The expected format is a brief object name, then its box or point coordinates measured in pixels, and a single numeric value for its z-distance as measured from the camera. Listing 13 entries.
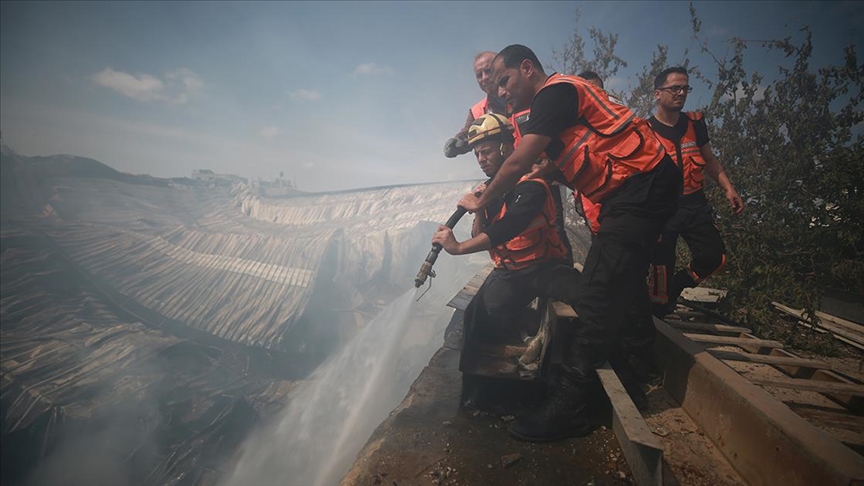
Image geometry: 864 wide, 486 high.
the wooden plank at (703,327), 3.37
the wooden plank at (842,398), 2.12
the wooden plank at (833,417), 1.95
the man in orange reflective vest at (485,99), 4.40
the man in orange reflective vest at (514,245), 2.71
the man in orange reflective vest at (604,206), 1.99
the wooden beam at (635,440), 1.31
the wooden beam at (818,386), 2.06
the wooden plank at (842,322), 3.49
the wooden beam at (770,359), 2.53
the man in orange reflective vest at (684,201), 3.04
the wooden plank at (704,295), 4.39
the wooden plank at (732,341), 2.99
